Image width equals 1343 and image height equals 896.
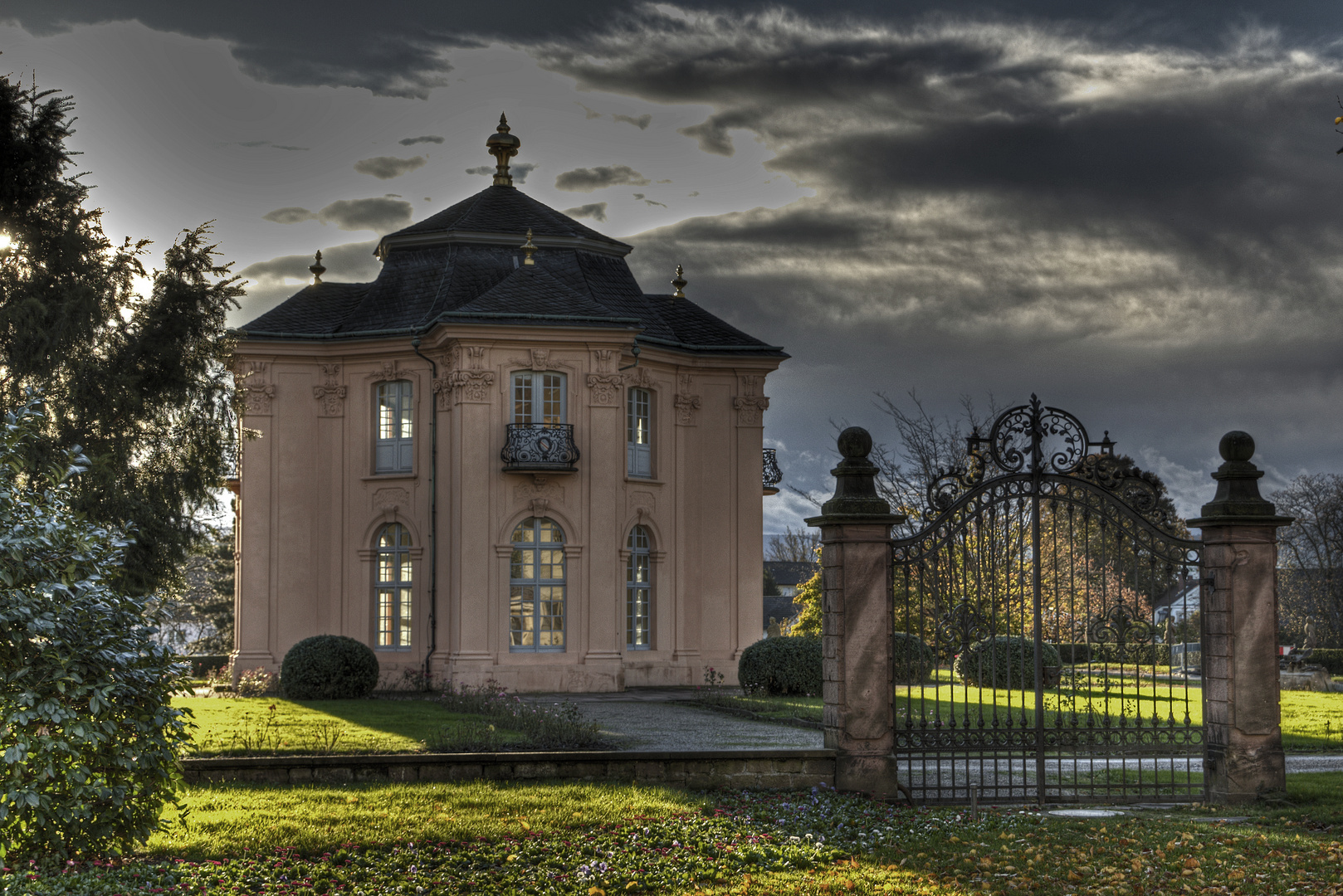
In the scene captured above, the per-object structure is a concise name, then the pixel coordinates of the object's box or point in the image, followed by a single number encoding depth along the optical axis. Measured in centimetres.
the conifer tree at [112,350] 2250
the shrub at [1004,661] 2198
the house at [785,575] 9288
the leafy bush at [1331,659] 4059
